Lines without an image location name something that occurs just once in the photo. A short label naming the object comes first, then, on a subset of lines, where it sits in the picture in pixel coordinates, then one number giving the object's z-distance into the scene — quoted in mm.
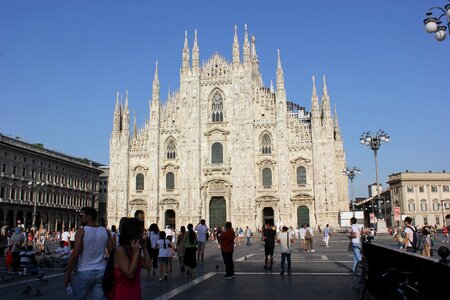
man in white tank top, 6035
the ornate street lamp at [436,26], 13672
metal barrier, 5555
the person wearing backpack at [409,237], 13023
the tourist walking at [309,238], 24605
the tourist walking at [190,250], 14420
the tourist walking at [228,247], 13219
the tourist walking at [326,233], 28730
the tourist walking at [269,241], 15414
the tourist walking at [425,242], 15417
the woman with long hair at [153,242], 14539
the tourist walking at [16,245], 15362
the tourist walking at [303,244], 26066
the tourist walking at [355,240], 11867
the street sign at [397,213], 25312
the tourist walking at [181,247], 15422
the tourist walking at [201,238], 17859
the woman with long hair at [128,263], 4824
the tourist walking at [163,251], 13467
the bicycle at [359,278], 9336
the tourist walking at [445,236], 33662
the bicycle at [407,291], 6099
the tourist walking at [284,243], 14041
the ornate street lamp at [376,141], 26359
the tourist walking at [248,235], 33594
